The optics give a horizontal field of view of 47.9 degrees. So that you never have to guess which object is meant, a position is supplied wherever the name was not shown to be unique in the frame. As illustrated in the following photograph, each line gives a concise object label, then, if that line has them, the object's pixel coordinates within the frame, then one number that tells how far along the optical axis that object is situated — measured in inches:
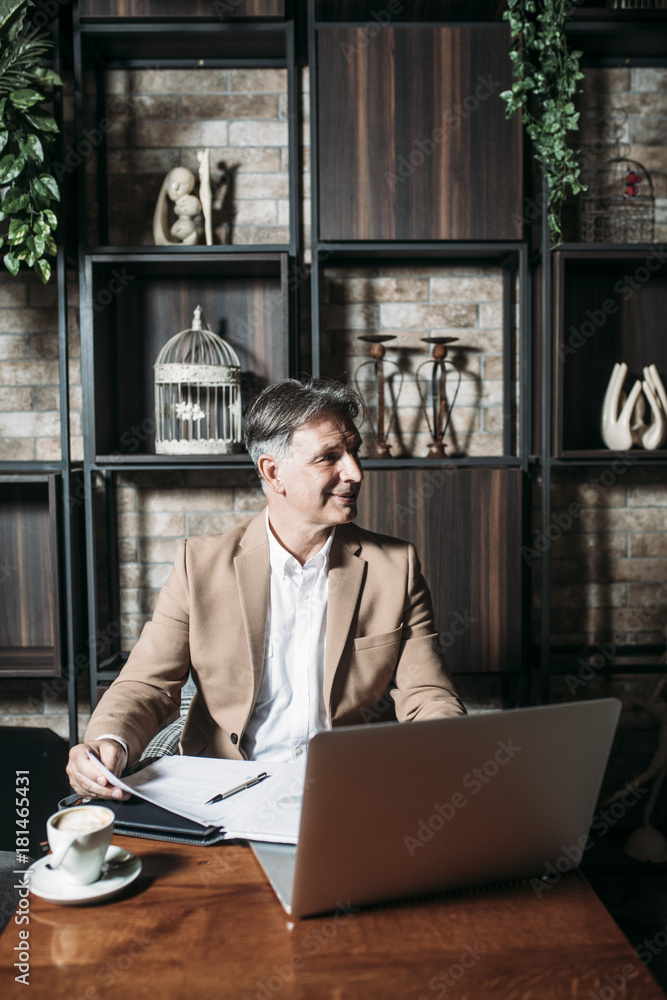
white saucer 33.9
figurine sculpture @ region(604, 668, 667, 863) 96.1
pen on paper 43.2
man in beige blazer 60.5
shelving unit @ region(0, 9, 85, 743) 92.0
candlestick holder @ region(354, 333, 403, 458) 96.7
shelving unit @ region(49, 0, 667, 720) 90.7
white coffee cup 34.4
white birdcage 92.1
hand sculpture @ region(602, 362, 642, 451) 94.7
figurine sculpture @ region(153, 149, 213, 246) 95.8
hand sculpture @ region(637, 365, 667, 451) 95.2
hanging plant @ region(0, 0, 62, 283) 83.8
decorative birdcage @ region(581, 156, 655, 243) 99.7
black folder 39.7
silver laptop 30.5
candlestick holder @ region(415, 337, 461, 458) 98.1
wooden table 29.2
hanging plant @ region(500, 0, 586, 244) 85.7
